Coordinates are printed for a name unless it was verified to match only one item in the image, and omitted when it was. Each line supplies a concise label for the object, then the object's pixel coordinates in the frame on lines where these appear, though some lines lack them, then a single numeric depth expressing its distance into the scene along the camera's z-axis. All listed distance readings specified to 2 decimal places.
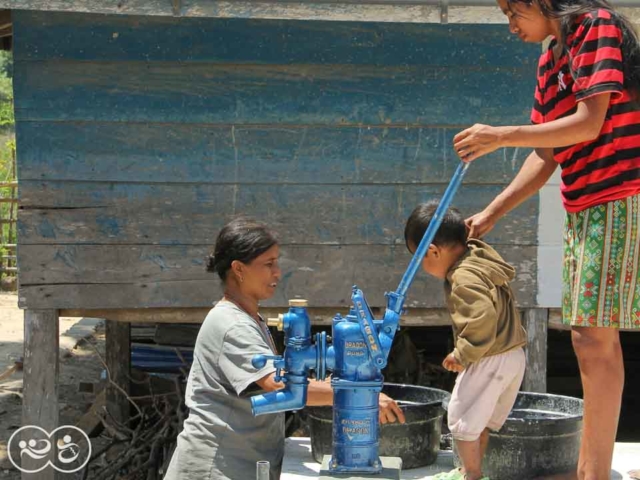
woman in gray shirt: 3.00
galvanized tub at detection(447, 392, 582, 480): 3.28
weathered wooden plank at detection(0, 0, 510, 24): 4.66
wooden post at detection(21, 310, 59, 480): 5.52
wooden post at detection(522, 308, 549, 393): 5.61
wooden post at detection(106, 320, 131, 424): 7.17
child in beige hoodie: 2.98
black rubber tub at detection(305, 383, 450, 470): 3.50
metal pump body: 2.64
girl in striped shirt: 2.77
